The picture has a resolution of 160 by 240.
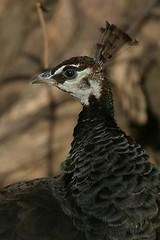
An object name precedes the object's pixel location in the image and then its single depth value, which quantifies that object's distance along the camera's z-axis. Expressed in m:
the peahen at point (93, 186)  5.16
